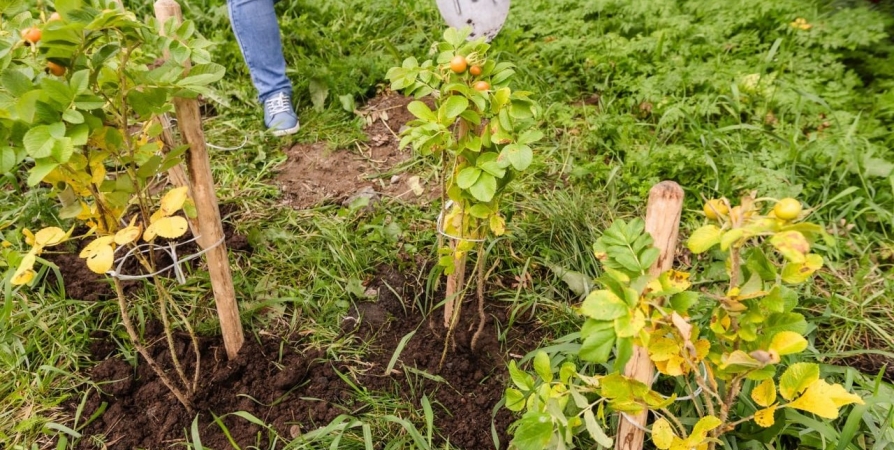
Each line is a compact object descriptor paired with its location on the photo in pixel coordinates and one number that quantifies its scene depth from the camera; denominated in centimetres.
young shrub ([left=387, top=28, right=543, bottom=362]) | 141
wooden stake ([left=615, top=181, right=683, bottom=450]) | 115
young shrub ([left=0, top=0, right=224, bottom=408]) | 113
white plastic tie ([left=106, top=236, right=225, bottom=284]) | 147
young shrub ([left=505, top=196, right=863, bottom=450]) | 101
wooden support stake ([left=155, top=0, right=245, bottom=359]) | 148
